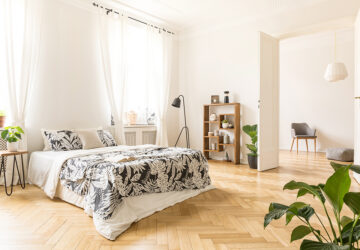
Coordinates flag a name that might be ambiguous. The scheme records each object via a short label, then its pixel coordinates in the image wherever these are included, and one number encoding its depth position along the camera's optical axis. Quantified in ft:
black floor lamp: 19.57
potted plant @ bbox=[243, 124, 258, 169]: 15.02
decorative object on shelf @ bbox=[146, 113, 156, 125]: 18.02
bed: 7.18
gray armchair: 22.06
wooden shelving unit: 16.70
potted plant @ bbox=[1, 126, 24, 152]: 10.15
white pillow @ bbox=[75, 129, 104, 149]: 12.06
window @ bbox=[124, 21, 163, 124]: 16.79
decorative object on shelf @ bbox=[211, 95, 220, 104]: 17.78
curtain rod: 14.45
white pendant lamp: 18.33
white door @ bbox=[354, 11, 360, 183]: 12.25
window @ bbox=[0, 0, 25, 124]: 11.05
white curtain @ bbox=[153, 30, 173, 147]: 17.99
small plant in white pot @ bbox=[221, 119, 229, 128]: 17.16
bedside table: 9.98
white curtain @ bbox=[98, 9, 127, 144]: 14.70
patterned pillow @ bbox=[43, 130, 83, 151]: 11.60
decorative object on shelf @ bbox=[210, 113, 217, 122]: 17.94
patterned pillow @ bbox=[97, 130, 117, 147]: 13.15
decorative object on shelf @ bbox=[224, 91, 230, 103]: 17.13
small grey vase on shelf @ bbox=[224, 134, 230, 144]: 17.30
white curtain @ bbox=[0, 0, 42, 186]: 11.10
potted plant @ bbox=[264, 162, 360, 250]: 2.76
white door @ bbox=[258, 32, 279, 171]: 14.46
